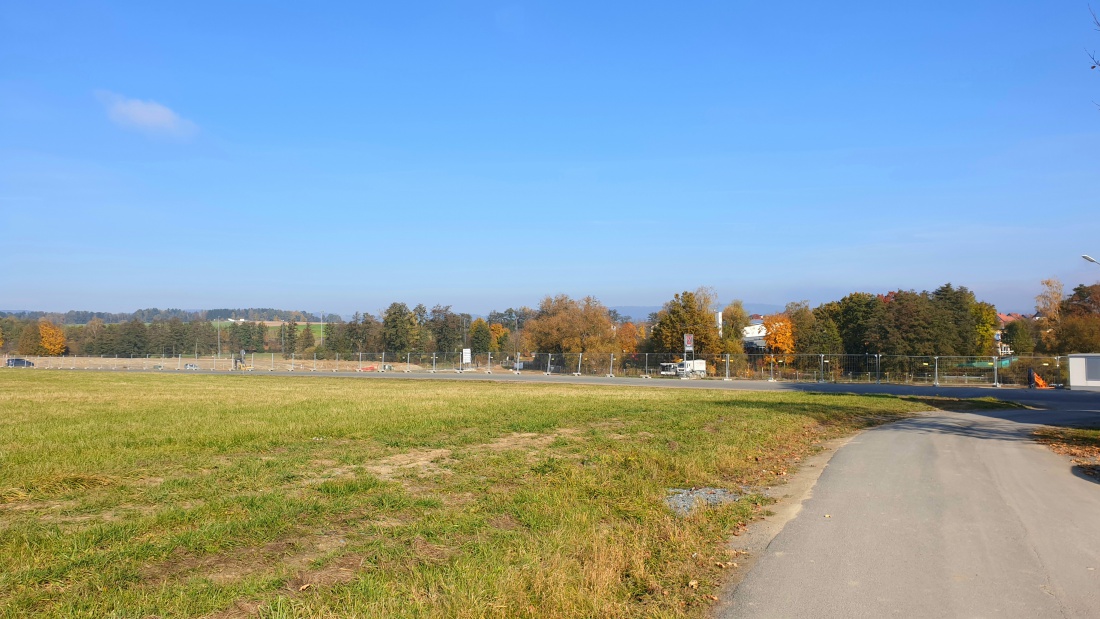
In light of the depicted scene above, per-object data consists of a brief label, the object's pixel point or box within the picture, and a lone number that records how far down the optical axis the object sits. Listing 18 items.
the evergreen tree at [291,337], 128.62
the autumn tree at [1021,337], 95.12
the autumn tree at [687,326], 76.25
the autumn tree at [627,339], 95.16
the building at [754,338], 119.38
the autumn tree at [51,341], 125.44
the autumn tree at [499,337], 128.20
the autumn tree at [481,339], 120.31
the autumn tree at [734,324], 86.97
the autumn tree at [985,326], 94.79
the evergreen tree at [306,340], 128.81
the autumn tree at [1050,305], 97.50
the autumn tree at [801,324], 93.60
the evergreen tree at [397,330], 100.75
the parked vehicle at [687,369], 57.78
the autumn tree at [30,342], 118.79
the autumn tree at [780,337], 101.25
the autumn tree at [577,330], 86.31
